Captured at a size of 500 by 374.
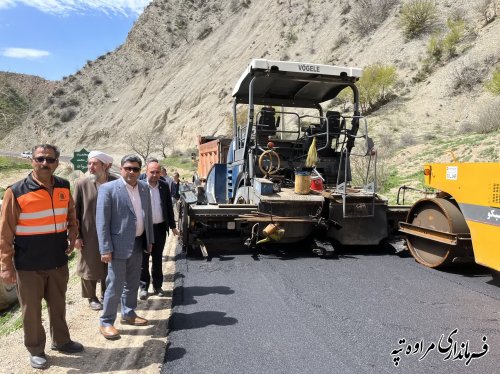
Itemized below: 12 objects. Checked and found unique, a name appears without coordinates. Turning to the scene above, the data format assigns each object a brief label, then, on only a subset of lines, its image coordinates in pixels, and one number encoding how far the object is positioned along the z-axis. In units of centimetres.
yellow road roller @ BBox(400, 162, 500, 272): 474
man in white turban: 467
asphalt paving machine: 667
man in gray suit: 386
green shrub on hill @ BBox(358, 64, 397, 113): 2531
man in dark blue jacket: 514
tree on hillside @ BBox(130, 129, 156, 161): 3938
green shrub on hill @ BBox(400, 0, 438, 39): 2767
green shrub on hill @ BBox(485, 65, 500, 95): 1919
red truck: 1039
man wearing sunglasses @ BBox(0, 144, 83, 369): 338
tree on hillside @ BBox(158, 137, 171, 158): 3867
